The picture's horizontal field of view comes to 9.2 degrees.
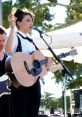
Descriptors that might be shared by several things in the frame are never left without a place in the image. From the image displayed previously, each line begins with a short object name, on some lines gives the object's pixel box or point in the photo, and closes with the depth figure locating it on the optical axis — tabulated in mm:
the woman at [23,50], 4387
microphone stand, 4717
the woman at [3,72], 4609
